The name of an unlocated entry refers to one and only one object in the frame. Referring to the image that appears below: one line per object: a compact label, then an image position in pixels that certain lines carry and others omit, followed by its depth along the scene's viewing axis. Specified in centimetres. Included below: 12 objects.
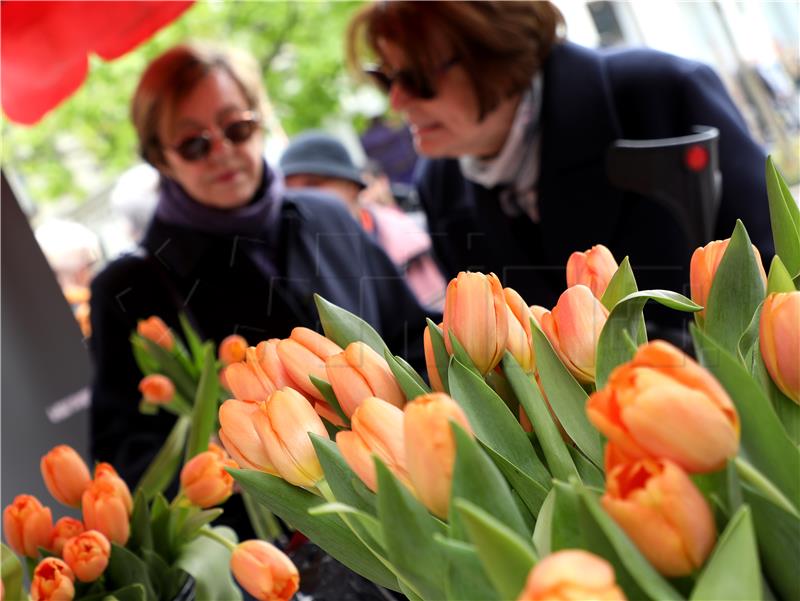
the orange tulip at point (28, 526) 65
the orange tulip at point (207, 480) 66
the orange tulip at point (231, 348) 73
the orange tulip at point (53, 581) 58
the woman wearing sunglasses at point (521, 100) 140
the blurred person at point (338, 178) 296
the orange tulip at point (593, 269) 47
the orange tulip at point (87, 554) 60
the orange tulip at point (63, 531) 66
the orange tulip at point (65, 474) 68
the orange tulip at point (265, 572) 57
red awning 127
